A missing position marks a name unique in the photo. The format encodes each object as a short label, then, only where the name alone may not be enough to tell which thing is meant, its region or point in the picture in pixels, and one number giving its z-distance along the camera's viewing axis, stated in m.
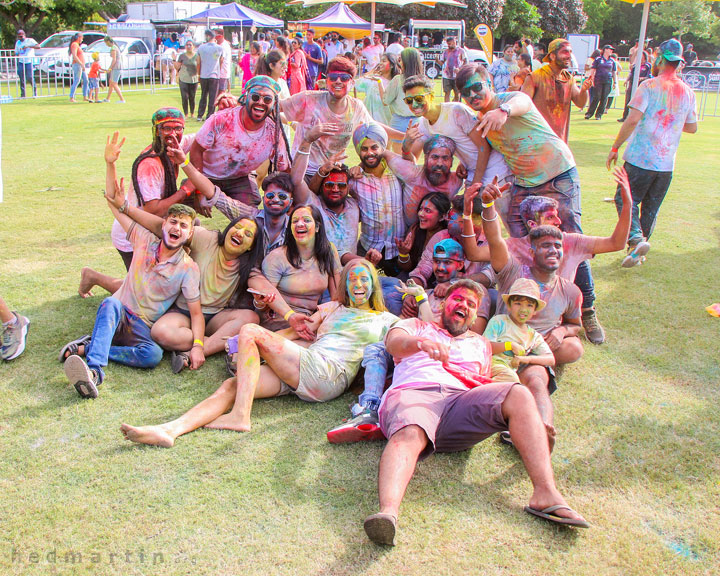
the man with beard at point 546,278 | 4.33
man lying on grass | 3.00
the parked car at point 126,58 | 23.41
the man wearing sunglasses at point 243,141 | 5.51
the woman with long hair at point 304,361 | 3.77
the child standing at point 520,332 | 3.98
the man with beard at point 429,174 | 5.45
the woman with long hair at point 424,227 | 5.29
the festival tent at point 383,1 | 17.20
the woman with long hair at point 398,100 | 7.62
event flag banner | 21.52
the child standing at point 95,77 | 19.53
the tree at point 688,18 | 48.84
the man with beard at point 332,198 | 5.34
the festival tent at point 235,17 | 26.58
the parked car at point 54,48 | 22.89
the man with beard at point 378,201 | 5.52
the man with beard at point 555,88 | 6.59
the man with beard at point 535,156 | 5.02
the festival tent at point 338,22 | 27.48
